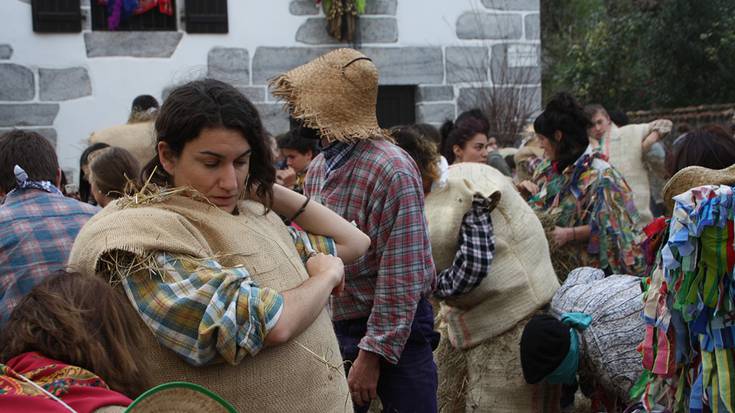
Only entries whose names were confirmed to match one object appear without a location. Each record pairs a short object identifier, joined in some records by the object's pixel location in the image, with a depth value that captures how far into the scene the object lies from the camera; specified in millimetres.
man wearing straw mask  3611
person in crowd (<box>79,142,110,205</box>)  5812
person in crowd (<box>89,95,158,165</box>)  6320
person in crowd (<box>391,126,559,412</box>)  4379
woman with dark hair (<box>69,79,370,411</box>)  2189
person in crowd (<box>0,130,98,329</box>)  3604
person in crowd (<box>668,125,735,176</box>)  3619
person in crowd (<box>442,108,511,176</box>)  6082
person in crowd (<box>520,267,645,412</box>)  3820
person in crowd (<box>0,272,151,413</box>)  1865
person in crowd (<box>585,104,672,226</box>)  7629
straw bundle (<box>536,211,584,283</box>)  5461
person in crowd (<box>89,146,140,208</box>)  4738
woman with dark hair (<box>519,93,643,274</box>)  5293
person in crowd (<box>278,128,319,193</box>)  6691
